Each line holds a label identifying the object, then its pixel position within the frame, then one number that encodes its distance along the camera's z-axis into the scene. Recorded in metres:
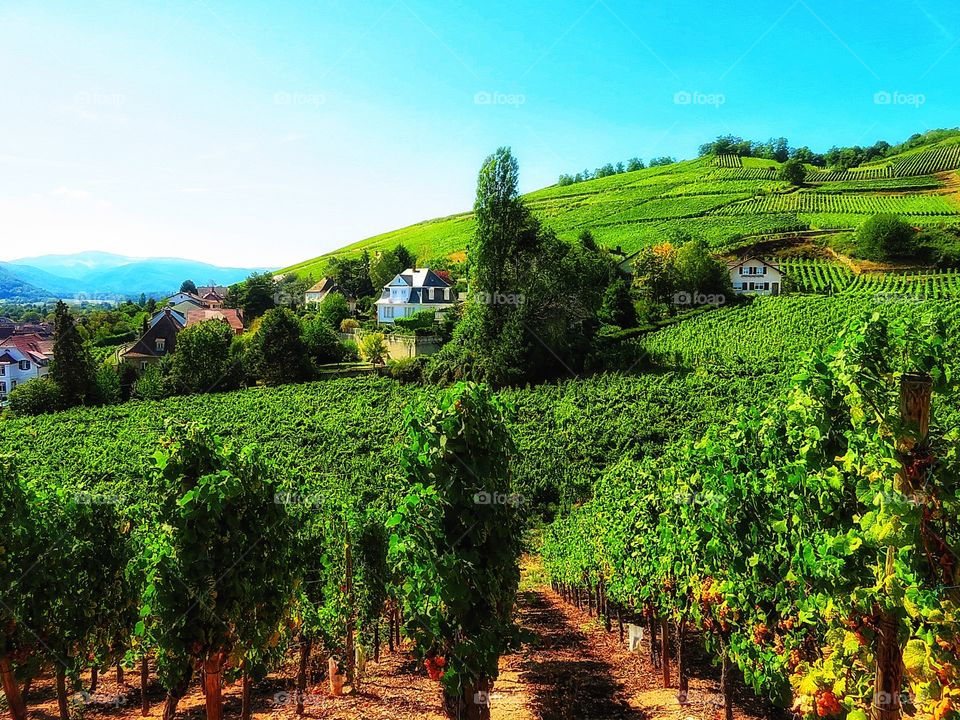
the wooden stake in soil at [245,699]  8.08
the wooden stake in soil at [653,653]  12.00
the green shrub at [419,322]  54.58
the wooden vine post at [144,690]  10.08
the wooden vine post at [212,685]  6.81
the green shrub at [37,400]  48.38
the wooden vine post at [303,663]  9.94
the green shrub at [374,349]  51.66
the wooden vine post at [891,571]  3.96
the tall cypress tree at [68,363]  48.12
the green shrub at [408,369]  46.91
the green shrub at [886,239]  57.88
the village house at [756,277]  55.72
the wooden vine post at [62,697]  8.89
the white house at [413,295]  64.75
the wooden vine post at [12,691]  8.00
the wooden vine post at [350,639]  10.70
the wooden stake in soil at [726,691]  8.12
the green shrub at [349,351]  55.43
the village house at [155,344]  57.12
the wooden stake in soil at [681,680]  9.90
